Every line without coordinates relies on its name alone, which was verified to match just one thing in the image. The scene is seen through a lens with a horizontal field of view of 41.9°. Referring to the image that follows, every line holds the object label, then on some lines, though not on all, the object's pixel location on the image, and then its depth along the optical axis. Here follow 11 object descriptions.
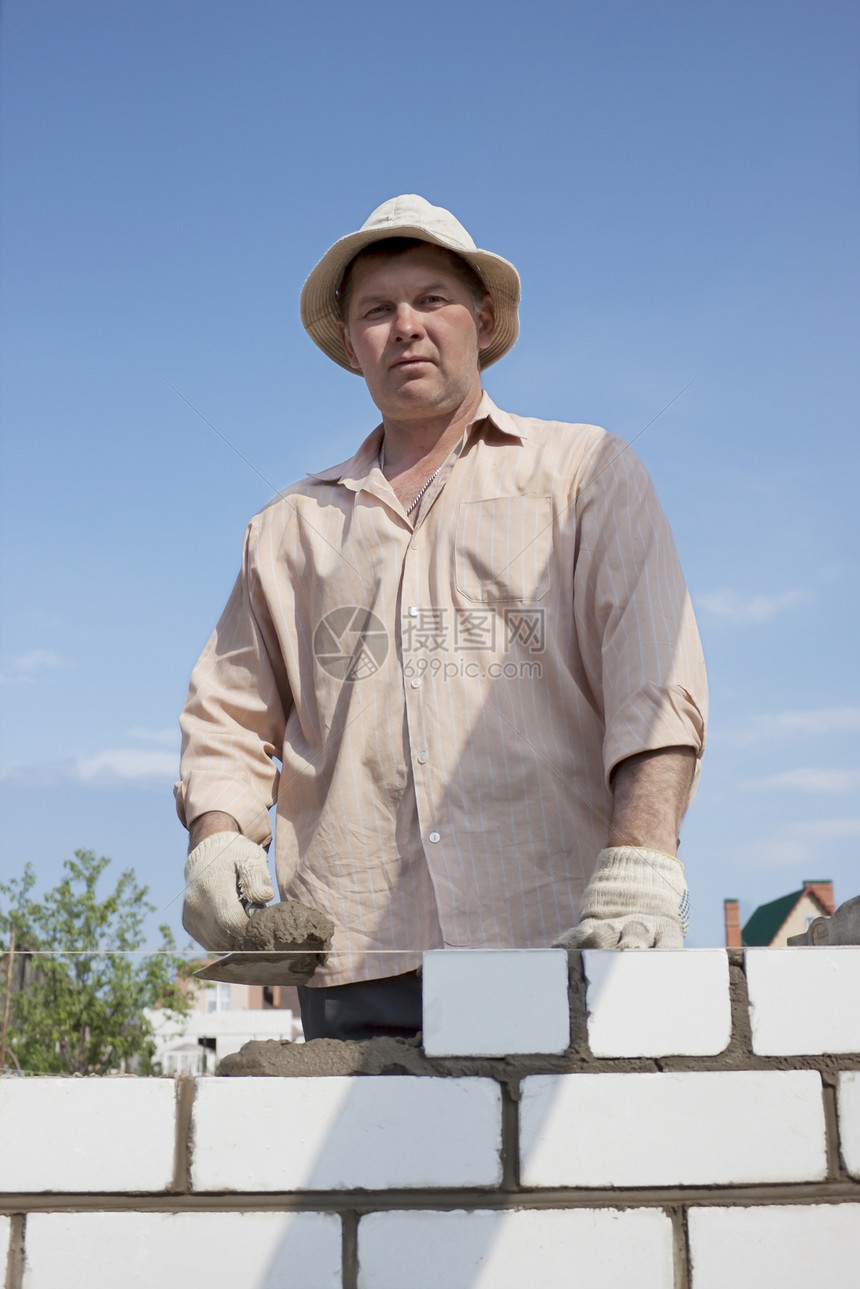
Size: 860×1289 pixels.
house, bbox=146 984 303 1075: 18.47
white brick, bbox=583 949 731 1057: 1.88
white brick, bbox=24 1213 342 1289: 1.79
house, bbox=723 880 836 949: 21.02
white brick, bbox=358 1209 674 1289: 1.78
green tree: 16.02
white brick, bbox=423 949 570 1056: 1.87
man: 2.54
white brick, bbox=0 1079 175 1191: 1.82
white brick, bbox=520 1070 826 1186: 1.83
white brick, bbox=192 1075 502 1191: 1.81
